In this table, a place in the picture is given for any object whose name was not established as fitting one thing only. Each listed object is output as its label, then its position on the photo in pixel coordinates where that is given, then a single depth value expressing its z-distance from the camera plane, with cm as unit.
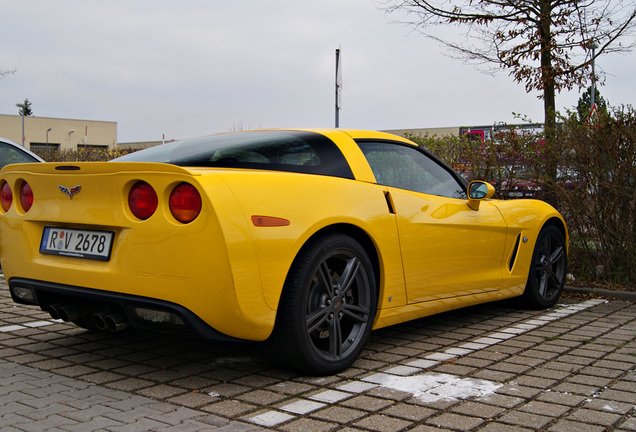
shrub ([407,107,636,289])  680
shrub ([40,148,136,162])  1967
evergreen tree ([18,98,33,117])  9388
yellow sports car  324
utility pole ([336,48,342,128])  985
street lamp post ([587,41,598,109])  928
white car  848
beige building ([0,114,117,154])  5369
